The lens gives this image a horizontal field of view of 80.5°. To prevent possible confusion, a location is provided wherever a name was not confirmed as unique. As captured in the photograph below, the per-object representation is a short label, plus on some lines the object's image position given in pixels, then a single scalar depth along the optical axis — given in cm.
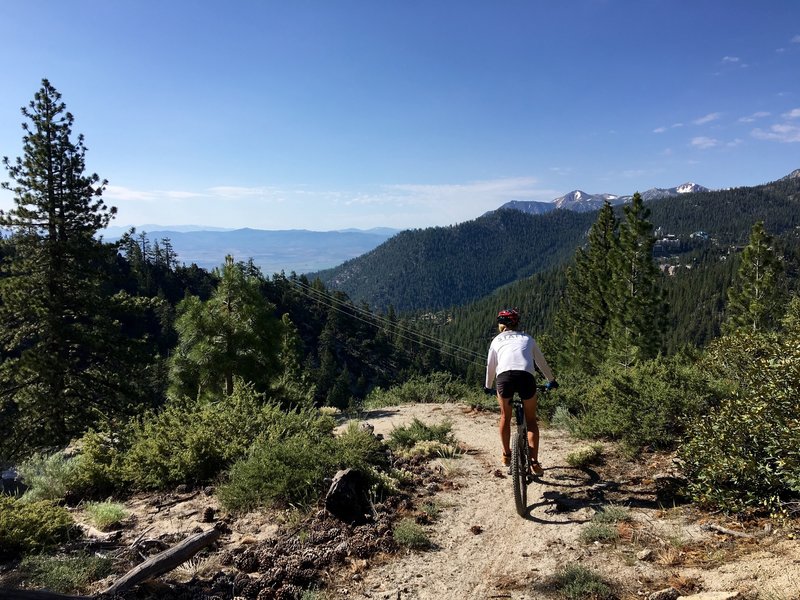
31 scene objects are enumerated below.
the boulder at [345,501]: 513
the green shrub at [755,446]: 429
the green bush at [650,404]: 727
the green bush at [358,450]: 603
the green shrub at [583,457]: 700
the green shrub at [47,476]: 621
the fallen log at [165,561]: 356
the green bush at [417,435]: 858
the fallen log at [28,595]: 291
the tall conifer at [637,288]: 2933
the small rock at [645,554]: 415
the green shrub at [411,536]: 467
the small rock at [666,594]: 341
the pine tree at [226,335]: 1370
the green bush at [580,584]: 362
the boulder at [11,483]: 689
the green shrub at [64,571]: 370
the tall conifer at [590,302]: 3381
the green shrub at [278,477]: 550
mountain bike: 522
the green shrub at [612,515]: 500
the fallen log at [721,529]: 425
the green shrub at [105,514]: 512
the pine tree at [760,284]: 3188
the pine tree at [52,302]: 1349
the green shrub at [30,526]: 424
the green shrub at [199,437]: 636
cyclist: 553
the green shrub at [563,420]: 926
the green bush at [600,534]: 459
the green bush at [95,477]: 640
